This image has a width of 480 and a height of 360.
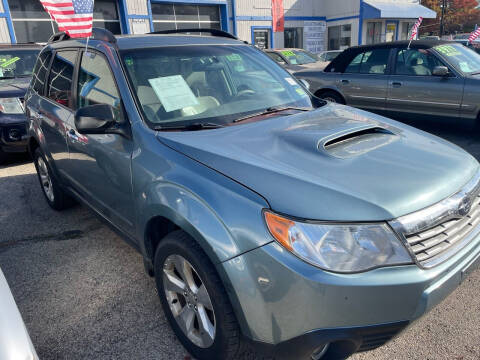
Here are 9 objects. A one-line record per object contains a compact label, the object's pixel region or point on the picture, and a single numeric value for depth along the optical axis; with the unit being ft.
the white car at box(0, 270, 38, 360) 4.44
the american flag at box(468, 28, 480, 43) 40.76
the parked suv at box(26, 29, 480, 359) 5.24
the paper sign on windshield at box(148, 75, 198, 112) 8.21
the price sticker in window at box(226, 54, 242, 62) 10.20
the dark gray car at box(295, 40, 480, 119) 19.74
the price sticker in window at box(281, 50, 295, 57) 35.55
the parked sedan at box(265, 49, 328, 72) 31.99
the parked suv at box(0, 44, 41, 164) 18.80
